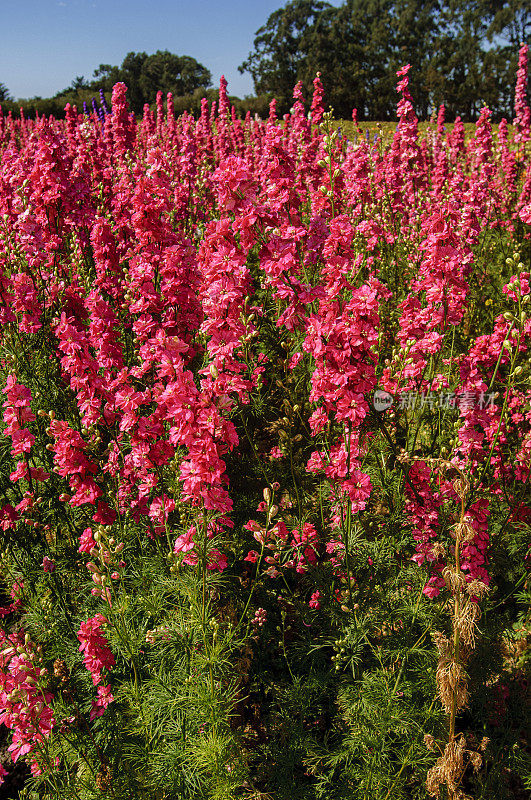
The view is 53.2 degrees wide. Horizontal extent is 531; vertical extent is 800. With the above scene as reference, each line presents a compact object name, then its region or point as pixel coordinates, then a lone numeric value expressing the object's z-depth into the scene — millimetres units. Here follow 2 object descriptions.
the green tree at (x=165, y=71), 69188
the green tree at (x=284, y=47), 59656
